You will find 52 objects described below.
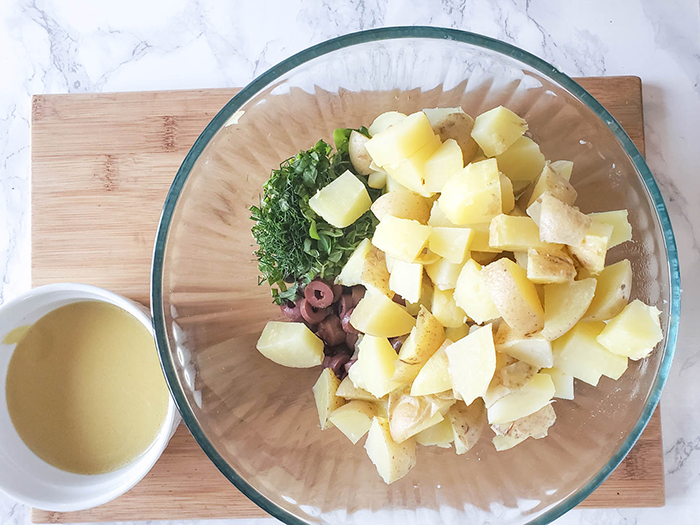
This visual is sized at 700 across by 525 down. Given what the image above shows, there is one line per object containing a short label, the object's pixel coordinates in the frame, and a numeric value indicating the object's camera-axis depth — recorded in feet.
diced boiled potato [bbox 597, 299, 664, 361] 1.10
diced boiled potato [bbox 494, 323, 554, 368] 1.10
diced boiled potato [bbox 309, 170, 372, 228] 1.22
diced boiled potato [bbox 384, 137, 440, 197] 1.14
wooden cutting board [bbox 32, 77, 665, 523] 1.46
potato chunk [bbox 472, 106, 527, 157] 1.16
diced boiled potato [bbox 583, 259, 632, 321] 1.13
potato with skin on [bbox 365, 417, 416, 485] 1.19
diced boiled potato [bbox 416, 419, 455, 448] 1.22
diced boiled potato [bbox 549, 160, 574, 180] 1.22
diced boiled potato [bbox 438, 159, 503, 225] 1.09
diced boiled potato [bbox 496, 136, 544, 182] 1.20
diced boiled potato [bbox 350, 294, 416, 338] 1.18
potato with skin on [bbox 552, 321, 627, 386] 1.12
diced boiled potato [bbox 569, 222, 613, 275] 1.06
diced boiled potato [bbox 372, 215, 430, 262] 1.12
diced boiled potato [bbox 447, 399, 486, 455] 1.19
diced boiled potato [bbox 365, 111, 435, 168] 1.13
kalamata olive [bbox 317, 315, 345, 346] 1.30
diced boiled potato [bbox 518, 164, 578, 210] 1.12
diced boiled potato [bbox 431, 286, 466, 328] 1.17
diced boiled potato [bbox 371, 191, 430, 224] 1.17
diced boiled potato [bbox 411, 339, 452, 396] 1.13
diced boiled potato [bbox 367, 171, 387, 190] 1.25
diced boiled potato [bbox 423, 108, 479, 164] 1.19
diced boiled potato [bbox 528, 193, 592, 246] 1.06
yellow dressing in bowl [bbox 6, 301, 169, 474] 1.43
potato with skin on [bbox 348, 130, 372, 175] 1.24
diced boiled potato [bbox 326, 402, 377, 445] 1.24
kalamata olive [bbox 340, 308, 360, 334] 1.29
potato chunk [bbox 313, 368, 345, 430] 1.26
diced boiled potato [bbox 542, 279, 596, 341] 1.09
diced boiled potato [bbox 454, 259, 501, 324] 1.10
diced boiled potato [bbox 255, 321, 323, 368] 1.27
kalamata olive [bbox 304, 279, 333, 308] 1.29
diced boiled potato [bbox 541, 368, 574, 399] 1.17
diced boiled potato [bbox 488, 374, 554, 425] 1.12
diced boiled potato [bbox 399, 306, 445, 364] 1.15
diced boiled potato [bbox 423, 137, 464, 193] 1.14
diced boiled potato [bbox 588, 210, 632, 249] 1.16
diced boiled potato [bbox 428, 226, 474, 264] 1.11
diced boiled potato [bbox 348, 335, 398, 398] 1.18
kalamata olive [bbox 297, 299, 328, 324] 1.29
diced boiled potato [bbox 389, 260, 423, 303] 1.14
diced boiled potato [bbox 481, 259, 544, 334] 1.07
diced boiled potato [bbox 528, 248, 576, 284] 1.07
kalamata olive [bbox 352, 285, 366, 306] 1.30
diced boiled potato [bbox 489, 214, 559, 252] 1.08
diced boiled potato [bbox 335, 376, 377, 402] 1.24
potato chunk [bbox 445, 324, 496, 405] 1.08
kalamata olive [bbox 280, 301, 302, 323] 1.31
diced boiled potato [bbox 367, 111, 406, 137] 1.23
